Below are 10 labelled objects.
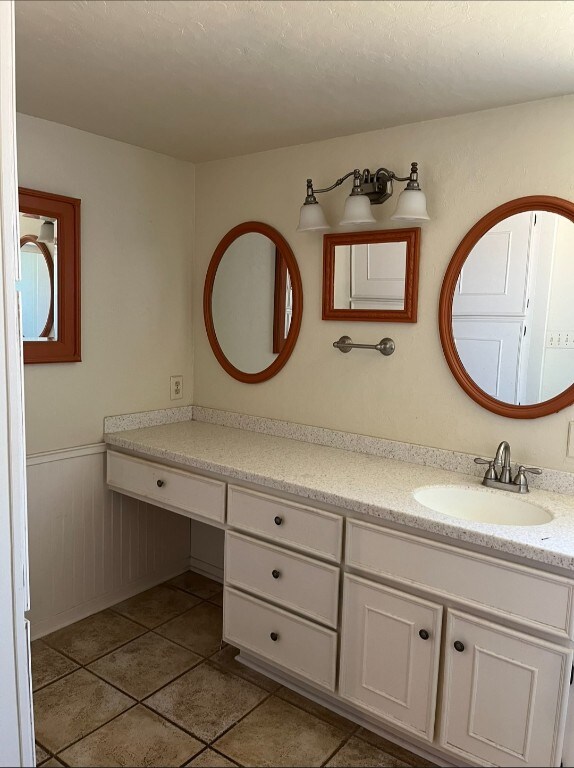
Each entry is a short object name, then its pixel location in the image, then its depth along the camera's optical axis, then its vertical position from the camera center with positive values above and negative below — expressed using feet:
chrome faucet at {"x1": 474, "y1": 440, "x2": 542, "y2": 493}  6.50 -1.66
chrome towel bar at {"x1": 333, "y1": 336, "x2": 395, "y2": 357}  7.70 -0.40
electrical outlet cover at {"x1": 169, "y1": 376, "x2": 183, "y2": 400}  9.75 -1.27
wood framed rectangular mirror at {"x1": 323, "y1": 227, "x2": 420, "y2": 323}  7.48 +0.50
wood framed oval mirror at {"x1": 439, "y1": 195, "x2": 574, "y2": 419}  6.47 +0.12
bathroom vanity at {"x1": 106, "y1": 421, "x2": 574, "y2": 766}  5.26 -2.72
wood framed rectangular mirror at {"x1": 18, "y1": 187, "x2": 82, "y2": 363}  7.67 +0.34
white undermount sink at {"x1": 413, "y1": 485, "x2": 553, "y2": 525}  6.29 -1.97
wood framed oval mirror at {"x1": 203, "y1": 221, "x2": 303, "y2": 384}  8.71 +0.13
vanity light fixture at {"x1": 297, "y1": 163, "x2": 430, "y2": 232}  6.97 +1.37
